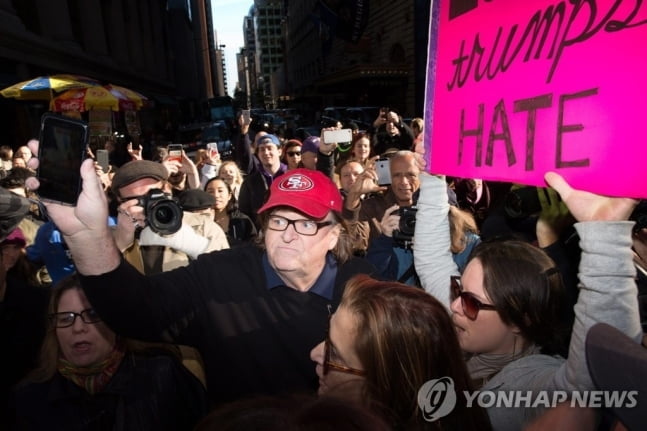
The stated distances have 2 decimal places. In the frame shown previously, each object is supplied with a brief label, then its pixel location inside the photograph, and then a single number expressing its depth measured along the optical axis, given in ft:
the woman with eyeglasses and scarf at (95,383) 5.79
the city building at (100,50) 40.34
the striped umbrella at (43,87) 25.16
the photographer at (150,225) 7.13
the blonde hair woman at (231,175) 15.52
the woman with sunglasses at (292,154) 19.66
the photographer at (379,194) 10.75
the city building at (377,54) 53.06
